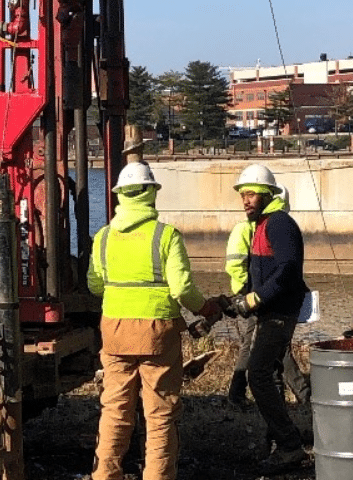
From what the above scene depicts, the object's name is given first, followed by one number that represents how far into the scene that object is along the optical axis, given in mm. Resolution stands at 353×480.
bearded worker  7719
